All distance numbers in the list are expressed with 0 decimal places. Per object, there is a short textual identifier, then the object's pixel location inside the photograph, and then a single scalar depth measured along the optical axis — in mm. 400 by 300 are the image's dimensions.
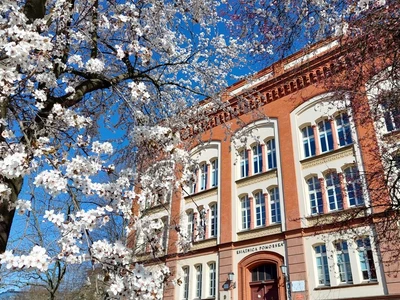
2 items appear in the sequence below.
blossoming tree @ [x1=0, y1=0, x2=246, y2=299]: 3371
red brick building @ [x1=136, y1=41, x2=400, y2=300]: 15336
